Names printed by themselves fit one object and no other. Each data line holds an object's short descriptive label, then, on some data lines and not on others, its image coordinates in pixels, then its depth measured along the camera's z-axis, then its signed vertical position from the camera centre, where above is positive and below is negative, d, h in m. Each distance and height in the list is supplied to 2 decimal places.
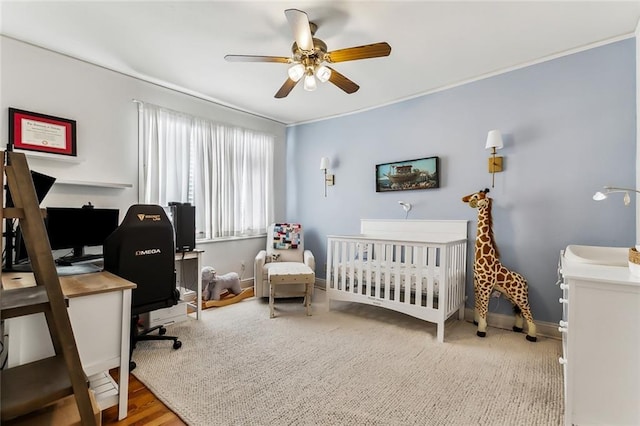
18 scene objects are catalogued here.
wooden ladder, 0.92 -0.31
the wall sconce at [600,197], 1.69 +0.09
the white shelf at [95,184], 2.53 +0.25
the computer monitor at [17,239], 1.79 -0.18
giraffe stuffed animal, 2.55 -0.59
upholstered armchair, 3.93 -0.46
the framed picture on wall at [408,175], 3.30 +0.44
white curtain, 3.20 +0.52
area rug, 1.61 -1.10
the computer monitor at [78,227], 2.32 -0.14
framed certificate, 2.36 +0.66
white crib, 2.58 -0.57
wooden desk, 1.34 -0.59
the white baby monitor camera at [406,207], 3.50 +0.06
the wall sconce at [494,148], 2.76 +0.62
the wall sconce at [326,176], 4.14 +0.52
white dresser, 1.33 -0.64
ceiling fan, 1.84 +1.09
